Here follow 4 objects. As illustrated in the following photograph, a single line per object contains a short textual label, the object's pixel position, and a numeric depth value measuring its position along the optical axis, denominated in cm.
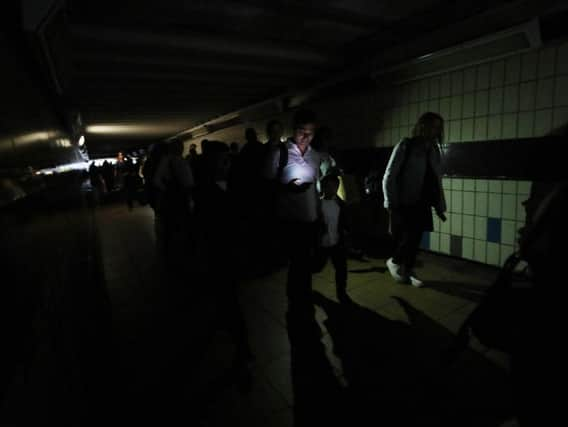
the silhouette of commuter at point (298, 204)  286
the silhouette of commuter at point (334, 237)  318
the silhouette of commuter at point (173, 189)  461
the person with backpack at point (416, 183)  342
